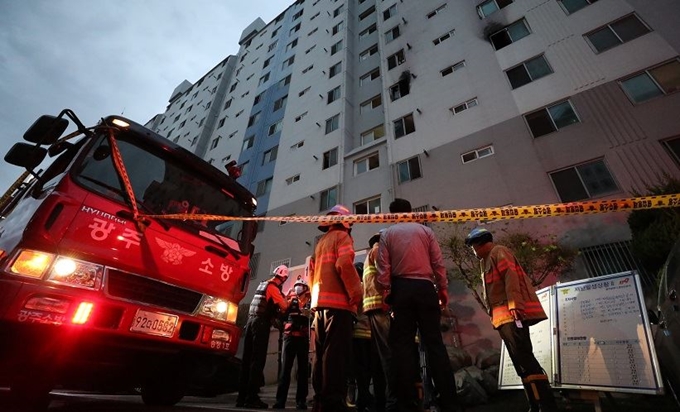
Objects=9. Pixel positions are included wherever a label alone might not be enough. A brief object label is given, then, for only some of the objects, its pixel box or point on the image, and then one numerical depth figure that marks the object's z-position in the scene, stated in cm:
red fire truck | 221
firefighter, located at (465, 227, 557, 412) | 295
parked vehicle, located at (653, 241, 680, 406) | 238
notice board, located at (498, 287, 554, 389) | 392
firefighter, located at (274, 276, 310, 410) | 449
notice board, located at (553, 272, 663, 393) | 307
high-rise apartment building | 953
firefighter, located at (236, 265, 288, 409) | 420
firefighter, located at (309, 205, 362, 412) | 245
